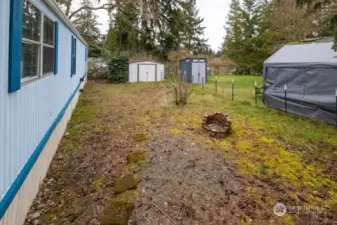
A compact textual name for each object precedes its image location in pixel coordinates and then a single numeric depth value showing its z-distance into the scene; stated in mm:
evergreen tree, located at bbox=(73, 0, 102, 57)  18453
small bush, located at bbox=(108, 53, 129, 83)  19156
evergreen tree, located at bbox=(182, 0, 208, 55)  34406
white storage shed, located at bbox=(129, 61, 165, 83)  19672
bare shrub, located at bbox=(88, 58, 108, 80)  21000
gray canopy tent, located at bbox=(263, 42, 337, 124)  7465
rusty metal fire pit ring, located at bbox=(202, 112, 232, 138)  5353
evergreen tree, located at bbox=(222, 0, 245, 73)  30734
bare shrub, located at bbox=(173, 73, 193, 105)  8344
